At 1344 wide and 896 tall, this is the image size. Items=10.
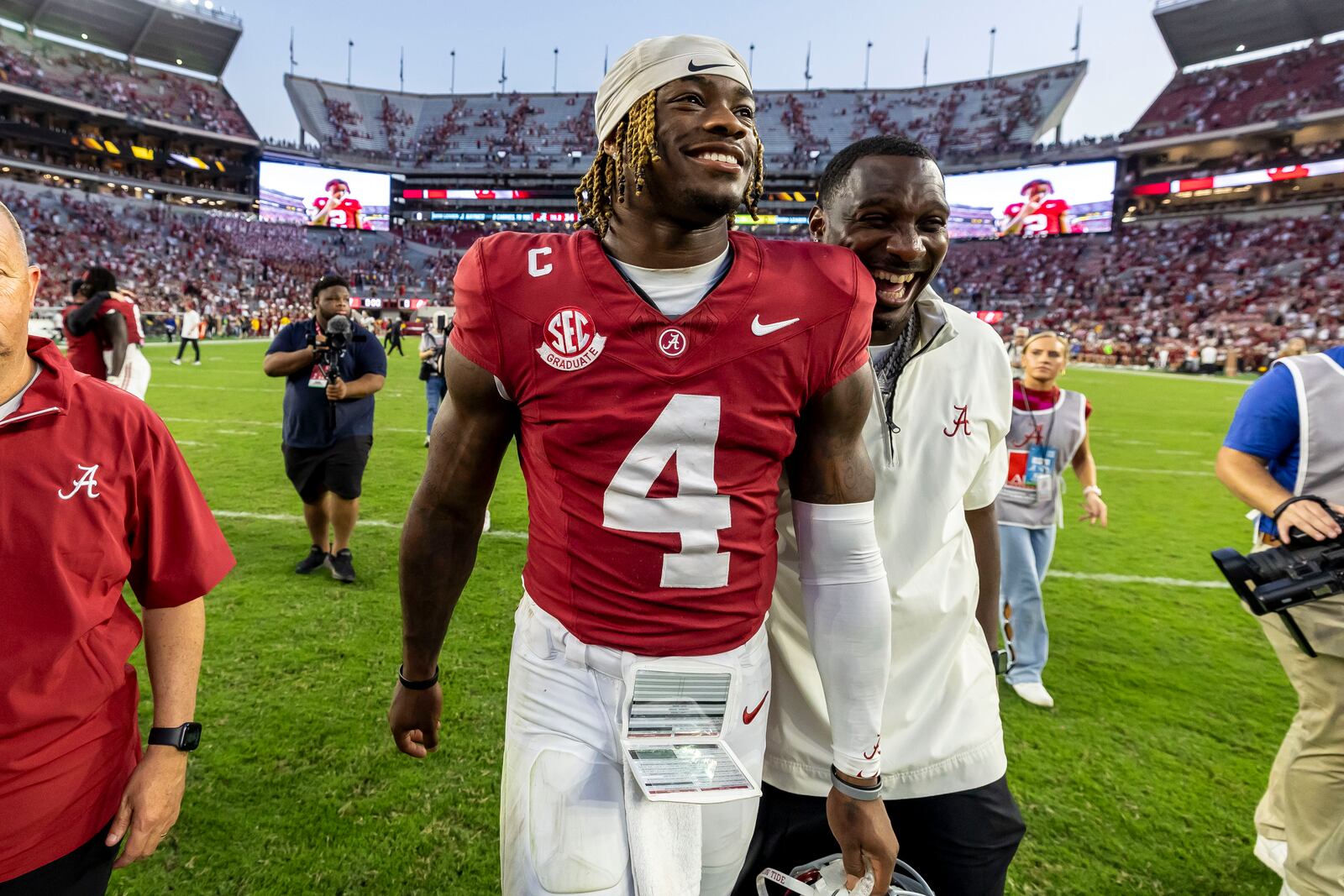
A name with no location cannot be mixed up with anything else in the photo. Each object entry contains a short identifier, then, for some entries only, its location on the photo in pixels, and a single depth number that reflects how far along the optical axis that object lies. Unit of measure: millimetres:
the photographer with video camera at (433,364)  8305
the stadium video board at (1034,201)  44219
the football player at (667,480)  1305
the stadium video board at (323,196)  51281
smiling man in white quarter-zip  1646
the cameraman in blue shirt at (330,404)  4820
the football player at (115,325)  5324
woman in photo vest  3885
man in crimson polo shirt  1311
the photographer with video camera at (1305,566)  1968
